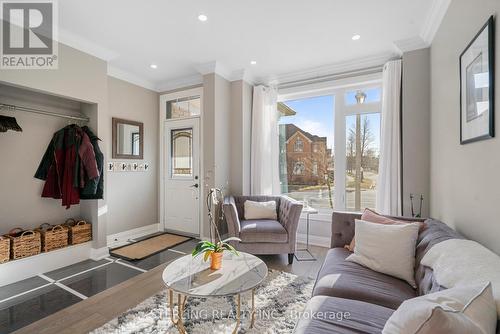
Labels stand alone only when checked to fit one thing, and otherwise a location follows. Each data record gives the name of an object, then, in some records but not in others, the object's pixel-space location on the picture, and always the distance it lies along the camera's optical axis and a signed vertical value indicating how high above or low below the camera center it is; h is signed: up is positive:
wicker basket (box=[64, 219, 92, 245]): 2.99 -0.83
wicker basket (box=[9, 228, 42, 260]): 2.50 -0.83
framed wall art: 1.38 +0.53
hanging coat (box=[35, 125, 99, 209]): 2.87 +0.02
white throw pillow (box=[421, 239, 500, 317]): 1.00 -0.46
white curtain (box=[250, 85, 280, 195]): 3.91 +0.40
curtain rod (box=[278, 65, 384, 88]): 3.34 +1.37
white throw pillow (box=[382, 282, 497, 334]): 0.68 -0.46
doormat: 3.20 -1.19
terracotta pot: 1.76 -0.70
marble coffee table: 1.48 -0.76
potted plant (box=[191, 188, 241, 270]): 1.76 -0.63
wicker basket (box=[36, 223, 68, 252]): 2.75 -0.83
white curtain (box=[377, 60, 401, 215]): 2.98 +0.28
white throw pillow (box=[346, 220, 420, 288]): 1.68 -0.61
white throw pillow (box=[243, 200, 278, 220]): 3.37 -0.62
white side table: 3.10 -1.19
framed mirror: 3.78 +0.46
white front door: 4.11 -0.16
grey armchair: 2.91 -0.82
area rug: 1.75 -1.18
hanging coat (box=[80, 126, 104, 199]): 3.00 -0.19
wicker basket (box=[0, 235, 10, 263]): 2.41 -0.85
